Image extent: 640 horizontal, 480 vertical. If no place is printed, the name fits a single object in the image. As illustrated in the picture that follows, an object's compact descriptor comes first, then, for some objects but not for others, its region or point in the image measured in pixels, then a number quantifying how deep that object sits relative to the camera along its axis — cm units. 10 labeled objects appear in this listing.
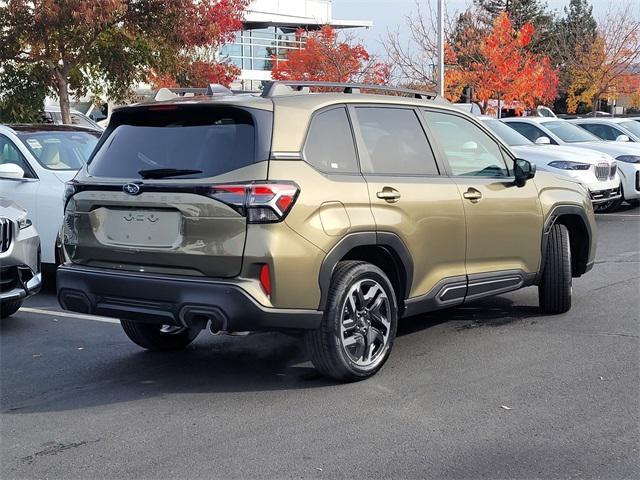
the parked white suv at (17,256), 732
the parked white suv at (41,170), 890
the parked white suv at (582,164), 1437
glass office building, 4393
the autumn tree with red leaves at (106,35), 1498
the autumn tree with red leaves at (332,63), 2855
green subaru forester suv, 506
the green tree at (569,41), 4088
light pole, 2361
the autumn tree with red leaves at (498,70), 3100
